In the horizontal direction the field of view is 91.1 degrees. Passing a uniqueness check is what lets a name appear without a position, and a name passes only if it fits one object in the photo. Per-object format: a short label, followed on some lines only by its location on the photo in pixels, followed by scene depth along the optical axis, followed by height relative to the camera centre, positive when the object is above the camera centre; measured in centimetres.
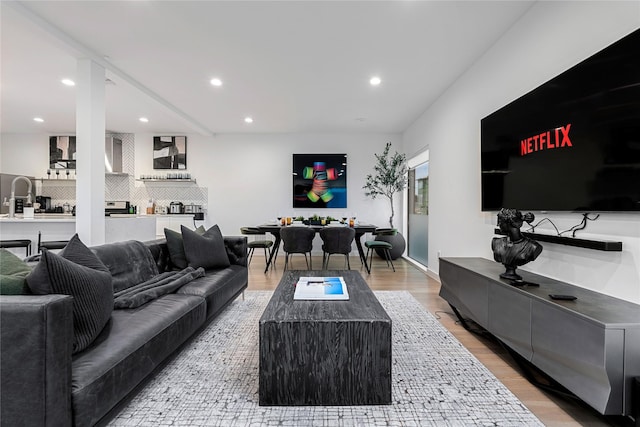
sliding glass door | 580 -7
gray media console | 139 -66
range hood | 686 +120
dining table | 539 -35
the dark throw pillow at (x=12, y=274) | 127 -29
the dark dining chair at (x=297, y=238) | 519 -48
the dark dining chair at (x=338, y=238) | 516 -47
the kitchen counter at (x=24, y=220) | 394 -14
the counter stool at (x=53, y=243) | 386 -43
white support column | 355 +62
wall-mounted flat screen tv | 175 +49
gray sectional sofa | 110 -64
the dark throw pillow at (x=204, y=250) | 314 -42
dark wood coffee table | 166 -81
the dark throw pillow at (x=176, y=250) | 316 -42
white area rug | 158 -106
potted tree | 653 +64
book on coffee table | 206 -57
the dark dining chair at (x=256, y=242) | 541 -57
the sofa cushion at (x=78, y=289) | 136 -37
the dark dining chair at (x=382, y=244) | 542 -59
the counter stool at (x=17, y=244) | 402 -45
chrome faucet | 431 +3
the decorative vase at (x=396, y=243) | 649 -69
